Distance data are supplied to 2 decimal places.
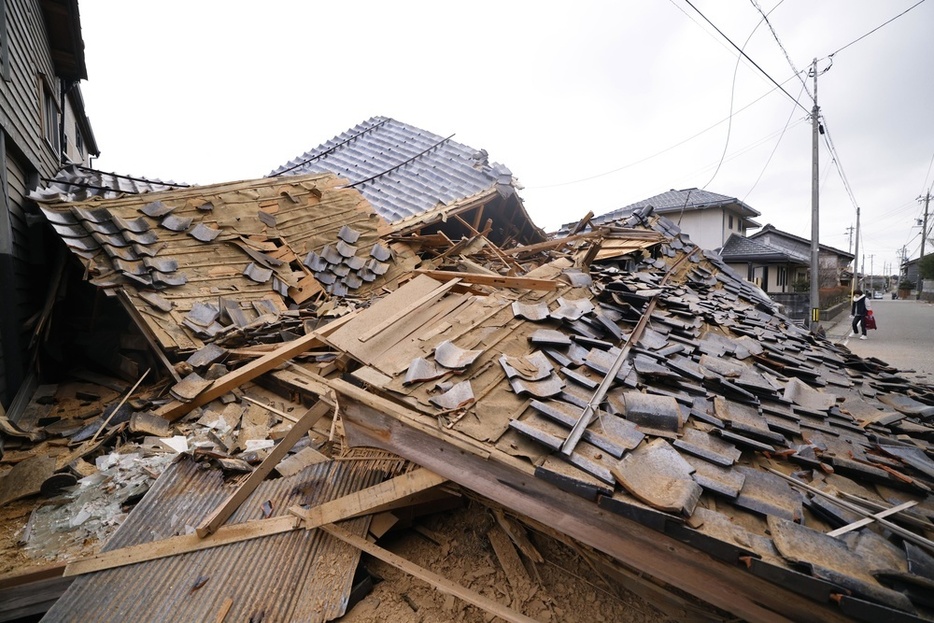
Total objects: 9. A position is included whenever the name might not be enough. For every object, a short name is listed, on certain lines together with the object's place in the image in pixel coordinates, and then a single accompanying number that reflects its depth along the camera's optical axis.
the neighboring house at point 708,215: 25.08
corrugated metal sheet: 2.75
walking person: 14.85
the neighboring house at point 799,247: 28.41
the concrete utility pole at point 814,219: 13.20
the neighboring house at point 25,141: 5.04
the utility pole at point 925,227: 35.82
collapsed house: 2.29
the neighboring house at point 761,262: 22.83
